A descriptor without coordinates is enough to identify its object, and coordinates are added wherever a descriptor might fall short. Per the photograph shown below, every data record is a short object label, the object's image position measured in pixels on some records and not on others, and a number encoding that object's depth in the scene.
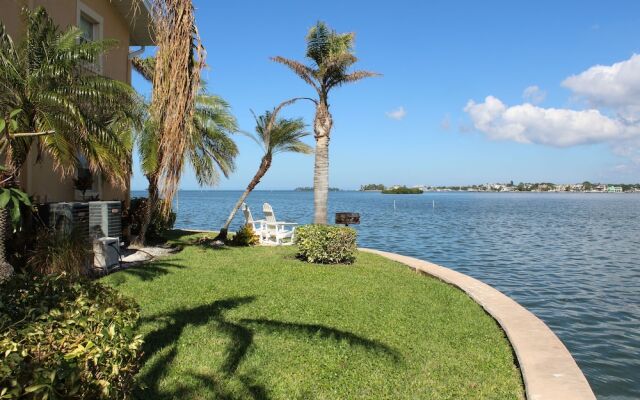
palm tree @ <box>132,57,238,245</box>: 16.48
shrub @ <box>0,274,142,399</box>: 1.93
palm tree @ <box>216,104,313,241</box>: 17.25
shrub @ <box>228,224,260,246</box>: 14.96
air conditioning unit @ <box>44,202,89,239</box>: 10.48
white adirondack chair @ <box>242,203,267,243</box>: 16.67
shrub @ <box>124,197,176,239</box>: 14.65
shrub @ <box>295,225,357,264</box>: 11.48
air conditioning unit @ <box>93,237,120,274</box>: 9.27
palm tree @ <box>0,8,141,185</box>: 7.41
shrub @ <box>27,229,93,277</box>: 8.08
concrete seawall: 4.50
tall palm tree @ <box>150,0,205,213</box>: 8.11
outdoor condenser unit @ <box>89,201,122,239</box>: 12.16
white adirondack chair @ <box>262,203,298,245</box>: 16.27
